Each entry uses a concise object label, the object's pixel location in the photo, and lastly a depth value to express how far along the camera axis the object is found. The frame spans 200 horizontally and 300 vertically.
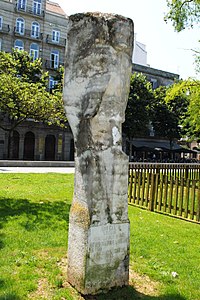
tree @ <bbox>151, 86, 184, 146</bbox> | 37.06
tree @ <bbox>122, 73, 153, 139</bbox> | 33.47
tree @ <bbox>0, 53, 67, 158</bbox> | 12.20
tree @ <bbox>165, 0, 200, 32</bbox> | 13.72
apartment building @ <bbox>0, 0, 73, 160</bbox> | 32.47
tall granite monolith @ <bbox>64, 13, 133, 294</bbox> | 3.41
